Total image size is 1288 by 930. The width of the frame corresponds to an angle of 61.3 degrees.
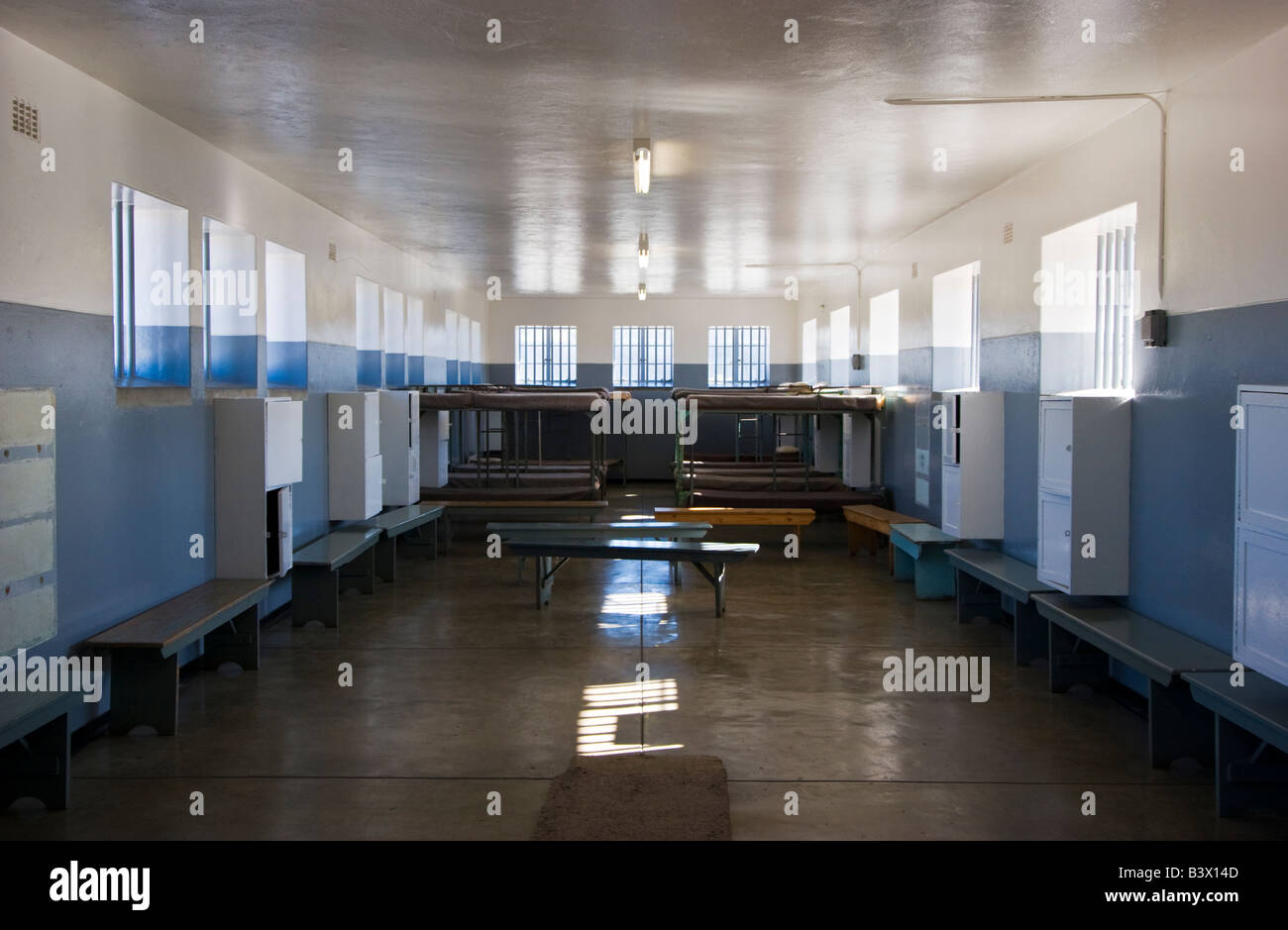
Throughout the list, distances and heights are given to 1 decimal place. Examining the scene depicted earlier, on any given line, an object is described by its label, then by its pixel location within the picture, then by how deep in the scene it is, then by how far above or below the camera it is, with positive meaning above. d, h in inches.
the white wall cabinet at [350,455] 362.3 -13.9
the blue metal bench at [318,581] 304.0 -47.8
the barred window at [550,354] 769.6 +42.5
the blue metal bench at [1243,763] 169.0 -54.3
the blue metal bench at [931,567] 346.3 -48.6
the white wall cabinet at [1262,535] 166.6 -19.0
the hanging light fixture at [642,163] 242.2 +56.3
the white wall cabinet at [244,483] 269.3 -17.5
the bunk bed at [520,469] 462.6 -28.6
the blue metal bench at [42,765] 171.2 -55.7
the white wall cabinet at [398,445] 418.0 -12.1
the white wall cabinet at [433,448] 488.4 -15.5
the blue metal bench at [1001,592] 267.4 -48.6
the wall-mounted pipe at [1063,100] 221.8 +64.9
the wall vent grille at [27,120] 184.7 +50.4
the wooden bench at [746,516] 427.2 -40.2
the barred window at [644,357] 773.3 +40.7
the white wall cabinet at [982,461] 323.3 -13.7
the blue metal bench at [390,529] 374.3 -40.2
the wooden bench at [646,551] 313.7 -39.8
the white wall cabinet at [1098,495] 239.5 -17.8
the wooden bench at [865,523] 414.2 -42.8
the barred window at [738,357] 782.5 +41.3
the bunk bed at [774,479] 455.5 -30.1
